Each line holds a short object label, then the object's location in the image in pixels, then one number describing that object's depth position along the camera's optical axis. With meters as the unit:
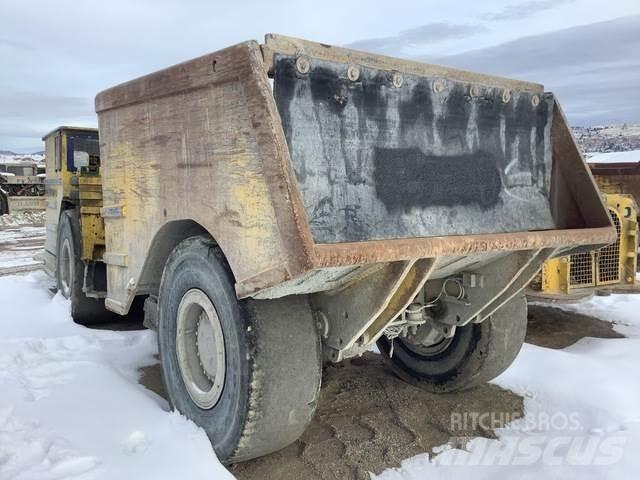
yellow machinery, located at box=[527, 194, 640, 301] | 5.79
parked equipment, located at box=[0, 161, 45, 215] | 21.08
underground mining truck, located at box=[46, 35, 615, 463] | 2.56
